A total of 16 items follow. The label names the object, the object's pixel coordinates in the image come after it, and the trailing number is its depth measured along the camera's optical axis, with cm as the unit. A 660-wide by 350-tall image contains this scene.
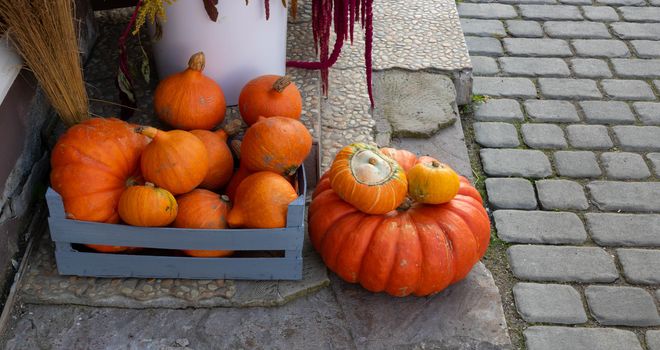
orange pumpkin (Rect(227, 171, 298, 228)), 197
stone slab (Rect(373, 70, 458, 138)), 289
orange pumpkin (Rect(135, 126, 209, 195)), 193
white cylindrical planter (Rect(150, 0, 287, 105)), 225
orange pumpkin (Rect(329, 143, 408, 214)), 201
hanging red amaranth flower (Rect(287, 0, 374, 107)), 235
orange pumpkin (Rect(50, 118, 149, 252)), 194
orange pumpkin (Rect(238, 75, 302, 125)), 223
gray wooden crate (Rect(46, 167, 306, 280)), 195
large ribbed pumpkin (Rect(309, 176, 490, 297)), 203
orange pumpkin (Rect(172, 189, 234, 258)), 200
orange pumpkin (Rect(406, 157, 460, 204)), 205
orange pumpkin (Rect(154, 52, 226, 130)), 221
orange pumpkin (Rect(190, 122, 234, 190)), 213
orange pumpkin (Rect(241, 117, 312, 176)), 205
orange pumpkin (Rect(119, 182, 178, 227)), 190
